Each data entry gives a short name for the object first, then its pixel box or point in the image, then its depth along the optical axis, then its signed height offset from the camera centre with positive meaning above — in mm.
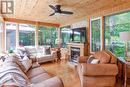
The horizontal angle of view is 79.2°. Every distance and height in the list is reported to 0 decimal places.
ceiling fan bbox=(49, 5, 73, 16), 2423 +1045
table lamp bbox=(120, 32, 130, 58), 1978 +147
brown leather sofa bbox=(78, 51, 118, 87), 1962 -823
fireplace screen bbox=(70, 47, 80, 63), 3621 -550
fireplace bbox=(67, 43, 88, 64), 3318 -383
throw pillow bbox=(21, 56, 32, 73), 1852 -541
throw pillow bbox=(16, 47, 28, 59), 3354 -396
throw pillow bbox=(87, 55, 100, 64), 2222 -547
